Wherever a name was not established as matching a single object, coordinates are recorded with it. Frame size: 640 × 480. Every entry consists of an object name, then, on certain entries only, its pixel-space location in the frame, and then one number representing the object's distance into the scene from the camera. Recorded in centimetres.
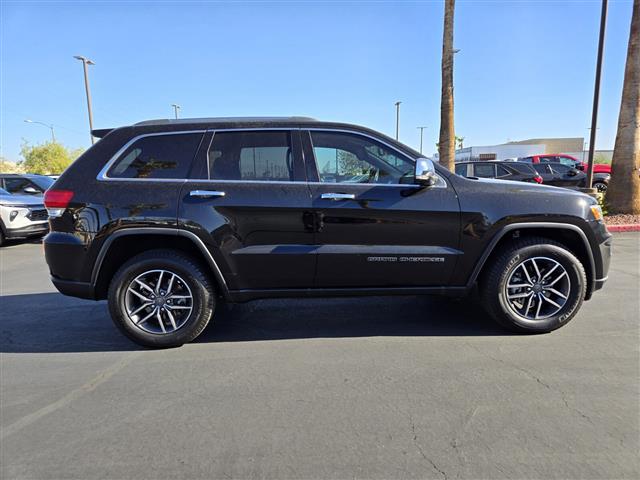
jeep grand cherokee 339
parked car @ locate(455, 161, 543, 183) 1279
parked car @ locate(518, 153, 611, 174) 1805
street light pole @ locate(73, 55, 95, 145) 2300
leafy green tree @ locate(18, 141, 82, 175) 5447
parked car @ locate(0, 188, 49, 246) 867
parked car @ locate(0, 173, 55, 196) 1099
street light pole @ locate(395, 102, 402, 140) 3832
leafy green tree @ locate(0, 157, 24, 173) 6062
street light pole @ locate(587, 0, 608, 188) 1030
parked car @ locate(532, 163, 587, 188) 1411
